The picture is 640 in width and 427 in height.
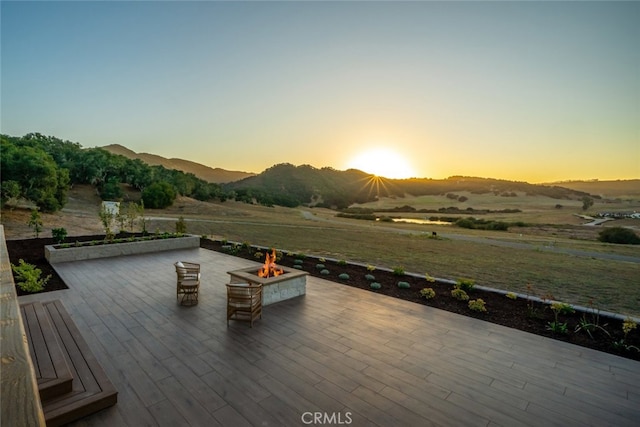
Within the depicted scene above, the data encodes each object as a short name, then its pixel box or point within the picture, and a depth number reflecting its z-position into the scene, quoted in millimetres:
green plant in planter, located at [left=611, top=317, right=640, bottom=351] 4965
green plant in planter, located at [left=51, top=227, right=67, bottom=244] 11195
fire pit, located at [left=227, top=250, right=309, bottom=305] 6523
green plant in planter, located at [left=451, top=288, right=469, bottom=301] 7066
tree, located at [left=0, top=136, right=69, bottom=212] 22688
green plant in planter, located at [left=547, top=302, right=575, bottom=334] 5547
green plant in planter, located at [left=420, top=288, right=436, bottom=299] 7156
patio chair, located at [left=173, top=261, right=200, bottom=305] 6465
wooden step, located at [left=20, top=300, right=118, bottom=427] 3119
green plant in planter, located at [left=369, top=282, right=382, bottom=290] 7930
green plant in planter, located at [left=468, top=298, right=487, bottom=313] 6461
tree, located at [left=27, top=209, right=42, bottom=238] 12231
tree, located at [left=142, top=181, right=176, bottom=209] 43938
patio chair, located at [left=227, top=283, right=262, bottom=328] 5477
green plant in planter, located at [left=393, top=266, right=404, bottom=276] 8992
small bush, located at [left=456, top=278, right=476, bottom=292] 7746
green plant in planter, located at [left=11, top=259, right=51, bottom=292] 7000
